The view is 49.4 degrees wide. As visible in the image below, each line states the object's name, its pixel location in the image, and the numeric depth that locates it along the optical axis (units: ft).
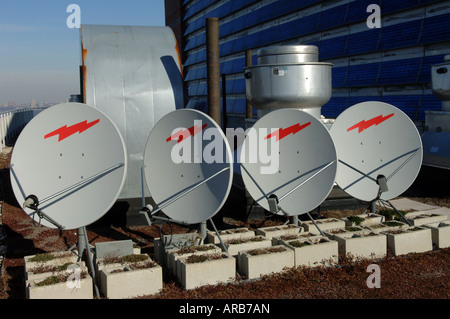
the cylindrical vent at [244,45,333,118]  39.37
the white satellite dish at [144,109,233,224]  26.30
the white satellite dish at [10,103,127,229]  25.53
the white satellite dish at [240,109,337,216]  28.66
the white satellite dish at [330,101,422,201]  32.99
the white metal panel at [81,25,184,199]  38.11
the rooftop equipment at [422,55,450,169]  45.42
